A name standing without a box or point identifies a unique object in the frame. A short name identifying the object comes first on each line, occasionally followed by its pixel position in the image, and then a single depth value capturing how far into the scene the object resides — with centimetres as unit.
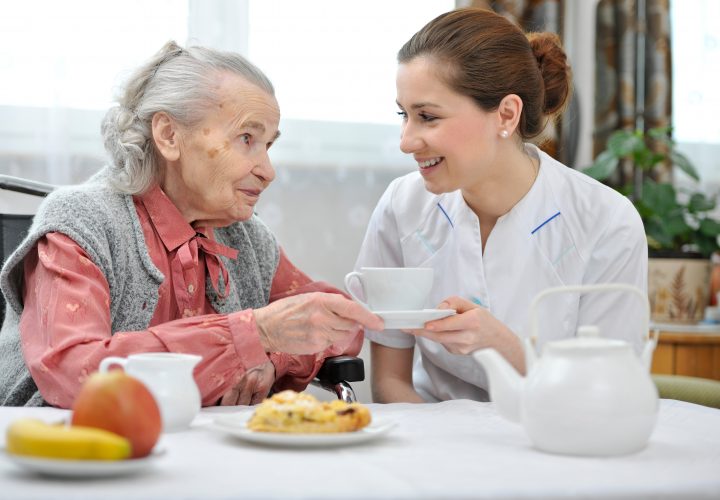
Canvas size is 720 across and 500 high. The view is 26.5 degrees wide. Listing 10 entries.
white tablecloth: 139
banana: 140
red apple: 144
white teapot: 153
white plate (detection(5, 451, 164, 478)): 139
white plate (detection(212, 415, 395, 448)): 154
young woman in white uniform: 230
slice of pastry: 157
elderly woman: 192
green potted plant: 332
